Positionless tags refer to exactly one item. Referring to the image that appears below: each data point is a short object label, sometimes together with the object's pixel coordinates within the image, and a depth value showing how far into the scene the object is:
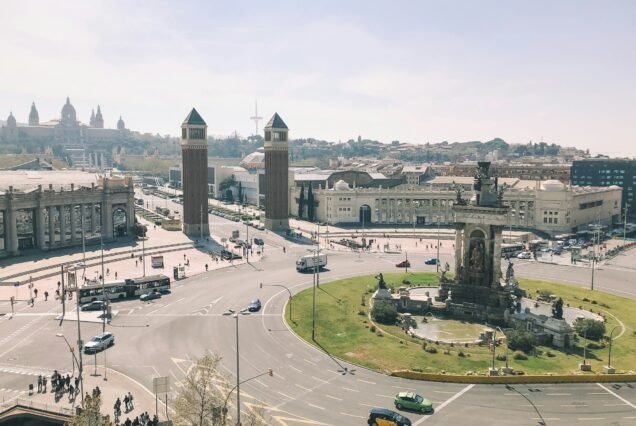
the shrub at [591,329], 66.00
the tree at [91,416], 36.62
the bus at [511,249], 125.06
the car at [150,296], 84.12
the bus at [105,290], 81.12
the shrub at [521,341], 62.53
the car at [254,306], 77.62
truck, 104.88
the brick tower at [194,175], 148.88
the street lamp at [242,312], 76.44
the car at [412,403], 47.53
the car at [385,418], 43.91
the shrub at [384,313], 73.19
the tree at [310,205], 176.01
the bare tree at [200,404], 37.78
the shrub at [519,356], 60.34
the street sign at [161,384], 46.28
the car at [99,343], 61.47
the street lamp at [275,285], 89.05
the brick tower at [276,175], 160.38
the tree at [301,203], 179.66
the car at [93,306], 78.94
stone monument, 77.31
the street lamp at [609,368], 55.31
